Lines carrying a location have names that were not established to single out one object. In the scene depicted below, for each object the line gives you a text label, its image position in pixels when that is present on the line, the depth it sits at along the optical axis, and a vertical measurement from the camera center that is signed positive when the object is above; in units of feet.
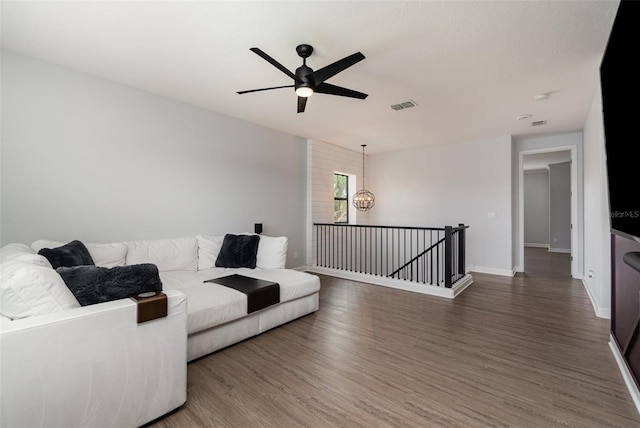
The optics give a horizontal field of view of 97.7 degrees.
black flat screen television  4.24 +1.79
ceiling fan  7.48 +4.02
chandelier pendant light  22.50 +1.38
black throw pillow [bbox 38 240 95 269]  7.82 -1.15
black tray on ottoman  9.04 -2.45
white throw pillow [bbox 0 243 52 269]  5.56 -0.93
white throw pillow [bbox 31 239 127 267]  9.67 -1.32
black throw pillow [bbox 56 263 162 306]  5.50 -1.35
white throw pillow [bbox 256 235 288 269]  12.51 -1.72
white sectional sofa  4.24 -2.42
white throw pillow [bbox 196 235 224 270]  12.53 -1.57
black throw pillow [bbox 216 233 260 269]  12.40 -1.65
